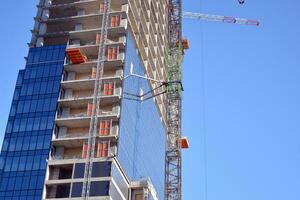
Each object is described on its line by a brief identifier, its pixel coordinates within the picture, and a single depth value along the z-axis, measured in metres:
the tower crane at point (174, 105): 153.75
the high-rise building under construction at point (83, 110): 125.44
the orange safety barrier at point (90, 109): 133.75
